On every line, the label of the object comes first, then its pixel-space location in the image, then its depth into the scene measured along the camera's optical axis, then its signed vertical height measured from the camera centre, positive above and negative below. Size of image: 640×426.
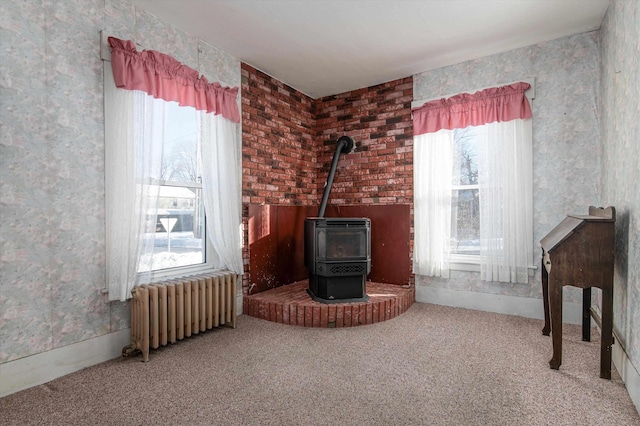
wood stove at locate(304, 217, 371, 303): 3.51 -0.47
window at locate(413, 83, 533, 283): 3.51 +0.30
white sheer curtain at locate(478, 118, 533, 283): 3.49 +0.13
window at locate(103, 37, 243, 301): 2.60 +0.37
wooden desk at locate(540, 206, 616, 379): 2.22 -0.36
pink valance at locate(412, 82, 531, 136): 3.53 +1.13
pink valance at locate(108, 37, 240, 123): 2.62 +1.15
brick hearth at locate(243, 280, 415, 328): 3.32 -0.96
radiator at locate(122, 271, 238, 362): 2.58 -0.80
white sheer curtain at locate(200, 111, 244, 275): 3.32 +0.24
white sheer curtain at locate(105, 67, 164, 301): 2.58 +0.23
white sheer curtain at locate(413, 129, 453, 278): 3.95 +0.13
